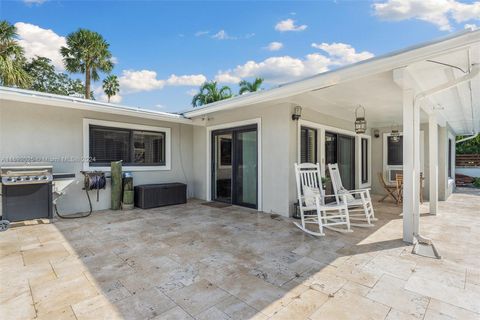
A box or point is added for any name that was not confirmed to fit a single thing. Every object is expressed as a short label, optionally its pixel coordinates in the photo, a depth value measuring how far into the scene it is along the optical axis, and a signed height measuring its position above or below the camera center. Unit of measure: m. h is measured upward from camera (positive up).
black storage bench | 5.95 -0.85
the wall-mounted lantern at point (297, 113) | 5.09 +0.99
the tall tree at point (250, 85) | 14.66 +4.56
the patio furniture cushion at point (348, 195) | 4.53 -0.65
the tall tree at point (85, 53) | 11.77 +5.33
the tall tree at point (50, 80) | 14.59 +5.76
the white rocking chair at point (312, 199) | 3.98 -0.67
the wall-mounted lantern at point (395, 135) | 7.00 +0.75
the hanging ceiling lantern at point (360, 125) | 5.30 +0.76
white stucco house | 3.50 +0.72
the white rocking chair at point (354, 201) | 4.45 -0.77
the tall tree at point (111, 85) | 16.31 +5.12
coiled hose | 5.25 -0.45
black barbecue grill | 4.20 -0.52
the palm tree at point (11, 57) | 7.10 +3.56
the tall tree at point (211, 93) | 15.58 +4.40
